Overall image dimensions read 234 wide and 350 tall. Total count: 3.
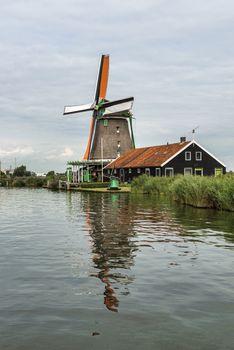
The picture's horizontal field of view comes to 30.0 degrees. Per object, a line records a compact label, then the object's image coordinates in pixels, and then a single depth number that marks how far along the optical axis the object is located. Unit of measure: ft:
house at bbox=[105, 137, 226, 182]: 151.12
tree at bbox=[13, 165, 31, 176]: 366.02
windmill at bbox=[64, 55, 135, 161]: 188.03
